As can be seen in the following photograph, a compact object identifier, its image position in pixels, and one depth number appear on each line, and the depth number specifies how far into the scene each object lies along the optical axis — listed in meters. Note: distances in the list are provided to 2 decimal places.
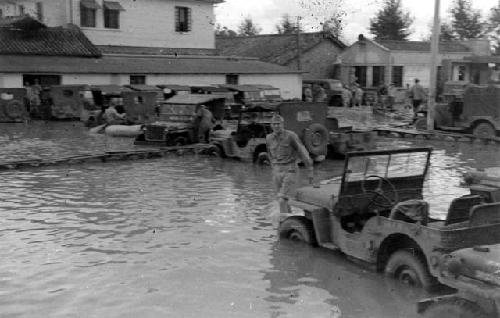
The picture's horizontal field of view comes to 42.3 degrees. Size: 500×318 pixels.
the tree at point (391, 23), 64.81
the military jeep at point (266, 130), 15.38
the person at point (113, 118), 23.66
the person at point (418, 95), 28.12
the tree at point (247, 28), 93.75
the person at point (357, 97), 37.75
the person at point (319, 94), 36.56
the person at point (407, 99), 34.38
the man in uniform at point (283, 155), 9.71
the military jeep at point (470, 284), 5.07
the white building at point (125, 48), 31.59
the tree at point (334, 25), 51.87
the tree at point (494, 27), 64.72
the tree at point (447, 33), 71.75
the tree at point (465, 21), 70.81
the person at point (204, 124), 18.89
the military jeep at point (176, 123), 18.95
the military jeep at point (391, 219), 6.49
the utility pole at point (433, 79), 21.42
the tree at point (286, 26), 75.32
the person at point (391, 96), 34.25
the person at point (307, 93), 37.19
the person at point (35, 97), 27.91
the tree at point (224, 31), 86.66
